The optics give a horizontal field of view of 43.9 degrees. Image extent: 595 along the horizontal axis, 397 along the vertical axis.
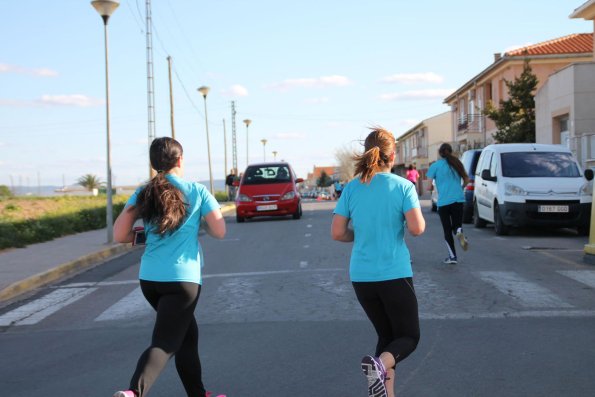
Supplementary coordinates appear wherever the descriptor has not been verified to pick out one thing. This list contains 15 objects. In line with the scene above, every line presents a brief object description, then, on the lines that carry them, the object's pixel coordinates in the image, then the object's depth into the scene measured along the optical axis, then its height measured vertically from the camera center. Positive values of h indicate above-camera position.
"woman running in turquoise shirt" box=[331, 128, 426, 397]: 4.05 -0.44
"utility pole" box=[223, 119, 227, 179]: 54.66 +1.72
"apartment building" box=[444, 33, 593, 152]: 37.88 +5.21
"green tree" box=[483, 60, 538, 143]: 32.50 +2.55
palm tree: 90.06 -0.90
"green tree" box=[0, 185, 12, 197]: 61.34 -1.17
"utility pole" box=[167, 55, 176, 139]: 34.59 +3.21
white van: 14.30 -0.40
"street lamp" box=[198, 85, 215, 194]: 39.19 +3.06
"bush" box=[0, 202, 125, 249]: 16.30 -1.29
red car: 22.53 -0.76
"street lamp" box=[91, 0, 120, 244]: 16.02 +1.62
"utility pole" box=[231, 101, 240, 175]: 64.31 +2.83
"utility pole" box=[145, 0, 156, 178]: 32.00 +3.99
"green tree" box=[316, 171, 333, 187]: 144.82 -1.75
